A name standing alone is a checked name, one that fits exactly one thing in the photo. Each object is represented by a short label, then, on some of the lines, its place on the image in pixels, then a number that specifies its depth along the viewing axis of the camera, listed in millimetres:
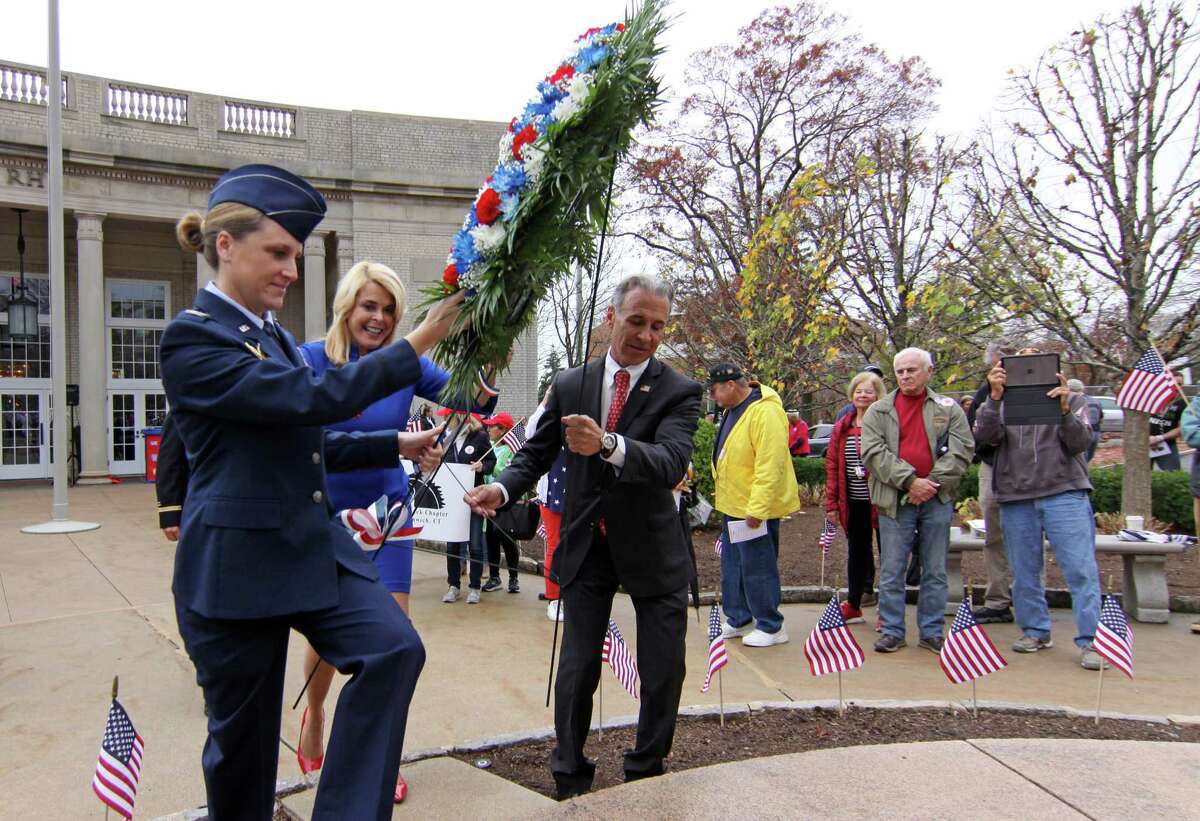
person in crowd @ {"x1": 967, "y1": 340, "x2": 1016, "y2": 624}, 7078
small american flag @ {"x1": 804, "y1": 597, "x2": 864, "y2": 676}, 4312
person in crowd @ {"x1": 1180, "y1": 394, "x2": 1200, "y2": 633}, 6961
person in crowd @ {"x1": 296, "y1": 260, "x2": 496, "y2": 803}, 3553
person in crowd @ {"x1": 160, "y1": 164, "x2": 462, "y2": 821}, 2303
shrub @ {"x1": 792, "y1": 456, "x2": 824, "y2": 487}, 15938
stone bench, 6797
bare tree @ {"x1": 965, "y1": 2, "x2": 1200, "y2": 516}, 9008
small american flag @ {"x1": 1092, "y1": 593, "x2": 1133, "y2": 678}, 4137
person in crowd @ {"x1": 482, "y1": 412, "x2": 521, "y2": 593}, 8336
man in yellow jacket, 6258
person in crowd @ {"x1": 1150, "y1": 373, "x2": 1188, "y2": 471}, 12573
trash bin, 20203
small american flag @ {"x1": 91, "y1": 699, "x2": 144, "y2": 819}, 2834
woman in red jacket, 7133
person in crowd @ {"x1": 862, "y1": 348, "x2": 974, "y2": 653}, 6168
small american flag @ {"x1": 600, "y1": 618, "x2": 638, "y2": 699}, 4043
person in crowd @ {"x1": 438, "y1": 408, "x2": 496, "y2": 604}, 7879
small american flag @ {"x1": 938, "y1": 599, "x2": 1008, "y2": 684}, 4172
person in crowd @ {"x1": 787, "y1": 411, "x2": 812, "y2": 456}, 16547
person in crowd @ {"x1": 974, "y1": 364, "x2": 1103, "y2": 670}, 5824
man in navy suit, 3395
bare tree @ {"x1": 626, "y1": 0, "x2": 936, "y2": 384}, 20703
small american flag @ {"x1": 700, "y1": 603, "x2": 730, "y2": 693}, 4137
